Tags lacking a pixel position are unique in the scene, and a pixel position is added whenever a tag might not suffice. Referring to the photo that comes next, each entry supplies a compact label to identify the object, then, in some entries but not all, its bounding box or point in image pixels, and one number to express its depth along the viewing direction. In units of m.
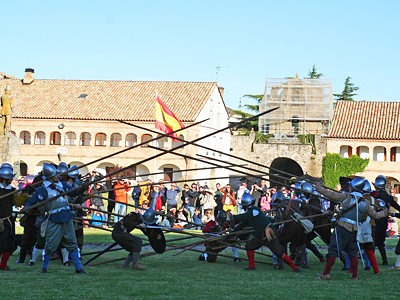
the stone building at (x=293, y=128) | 53.25
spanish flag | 34.72
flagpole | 49.03
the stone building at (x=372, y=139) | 52.44
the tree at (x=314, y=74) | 80.75
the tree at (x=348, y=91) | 78.44
